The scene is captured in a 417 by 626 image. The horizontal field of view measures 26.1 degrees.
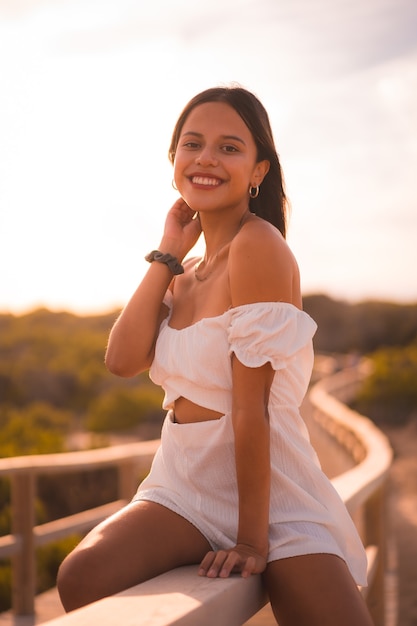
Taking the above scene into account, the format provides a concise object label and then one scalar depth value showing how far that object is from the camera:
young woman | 1.85
